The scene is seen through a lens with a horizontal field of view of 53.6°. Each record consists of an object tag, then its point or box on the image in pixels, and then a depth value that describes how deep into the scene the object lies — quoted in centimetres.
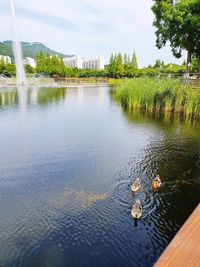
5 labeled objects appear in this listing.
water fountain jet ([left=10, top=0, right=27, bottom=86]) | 3127
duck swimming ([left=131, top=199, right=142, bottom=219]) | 419
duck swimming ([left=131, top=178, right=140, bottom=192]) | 505
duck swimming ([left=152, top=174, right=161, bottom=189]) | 529
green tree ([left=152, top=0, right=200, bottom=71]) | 1616
